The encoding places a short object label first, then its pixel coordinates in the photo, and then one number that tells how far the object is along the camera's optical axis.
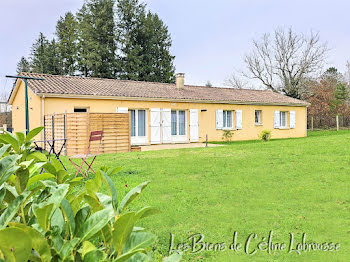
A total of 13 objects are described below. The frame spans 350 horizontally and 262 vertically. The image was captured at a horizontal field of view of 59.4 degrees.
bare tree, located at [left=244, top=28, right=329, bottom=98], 31.98
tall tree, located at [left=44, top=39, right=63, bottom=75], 34.68
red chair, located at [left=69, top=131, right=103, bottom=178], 6.84
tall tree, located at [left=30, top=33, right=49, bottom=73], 35.56
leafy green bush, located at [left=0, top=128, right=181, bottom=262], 0.56
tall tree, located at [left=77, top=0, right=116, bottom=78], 31.38
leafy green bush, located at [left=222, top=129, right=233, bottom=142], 18.61
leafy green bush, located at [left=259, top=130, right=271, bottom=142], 18.06
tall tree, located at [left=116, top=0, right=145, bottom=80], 31.97
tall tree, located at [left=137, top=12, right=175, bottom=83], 32.78
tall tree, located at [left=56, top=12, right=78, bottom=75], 34.19
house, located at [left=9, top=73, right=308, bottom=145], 14.74
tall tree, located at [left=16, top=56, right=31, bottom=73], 41.06
